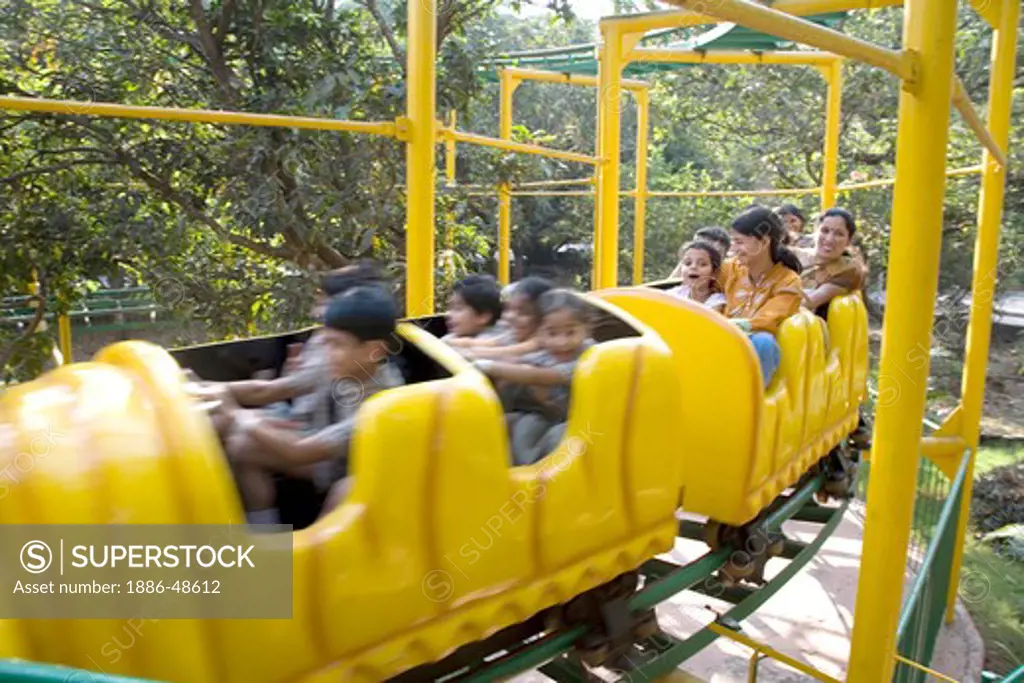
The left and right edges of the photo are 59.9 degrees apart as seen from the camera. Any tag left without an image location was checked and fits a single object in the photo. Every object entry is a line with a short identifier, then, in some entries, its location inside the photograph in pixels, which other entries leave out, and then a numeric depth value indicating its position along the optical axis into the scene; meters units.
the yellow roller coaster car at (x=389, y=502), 1.14
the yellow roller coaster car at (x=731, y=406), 2.30
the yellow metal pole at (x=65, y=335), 3.36
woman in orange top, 2.75
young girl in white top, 3.16
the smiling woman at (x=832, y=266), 3.34
